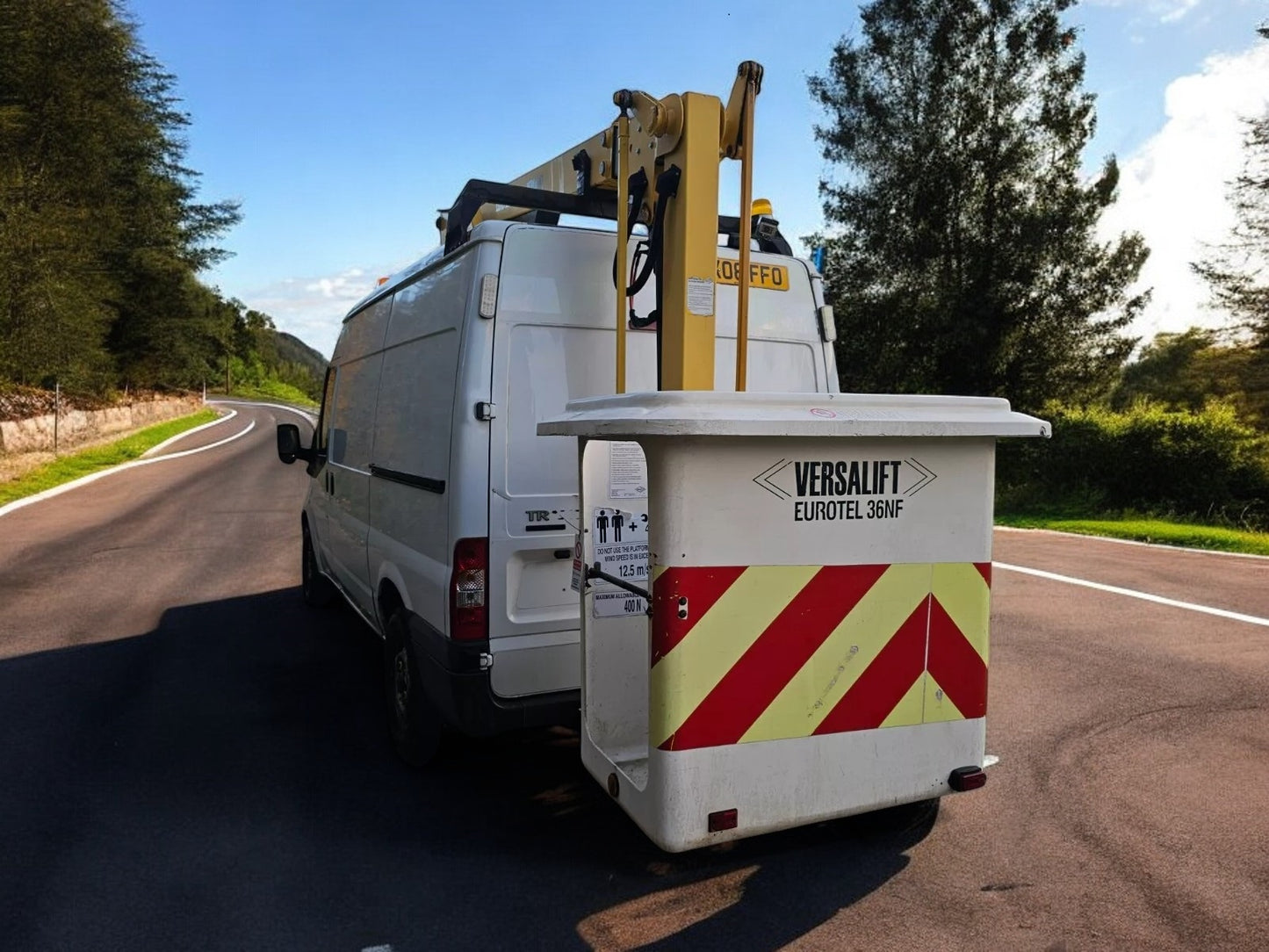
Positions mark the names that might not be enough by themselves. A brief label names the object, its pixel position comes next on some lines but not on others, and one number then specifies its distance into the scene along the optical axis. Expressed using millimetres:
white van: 3812
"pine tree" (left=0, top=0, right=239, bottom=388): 22156
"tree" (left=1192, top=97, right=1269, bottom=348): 21625
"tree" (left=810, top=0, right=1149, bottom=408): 26078
